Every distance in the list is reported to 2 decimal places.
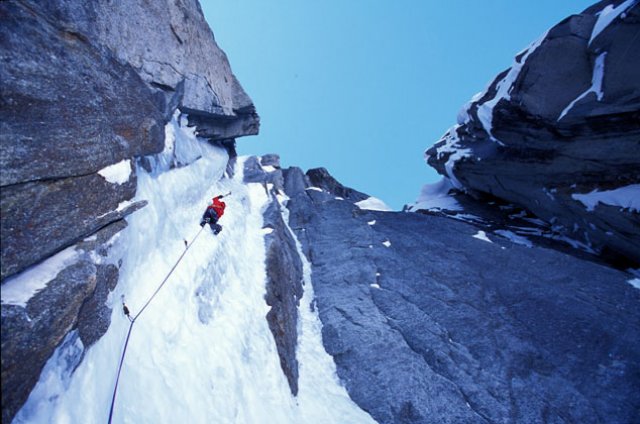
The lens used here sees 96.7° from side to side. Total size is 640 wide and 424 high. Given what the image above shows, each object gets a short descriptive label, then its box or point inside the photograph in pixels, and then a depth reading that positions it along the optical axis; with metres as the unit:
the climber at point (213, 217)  12.09
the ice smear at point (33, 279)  4.25
